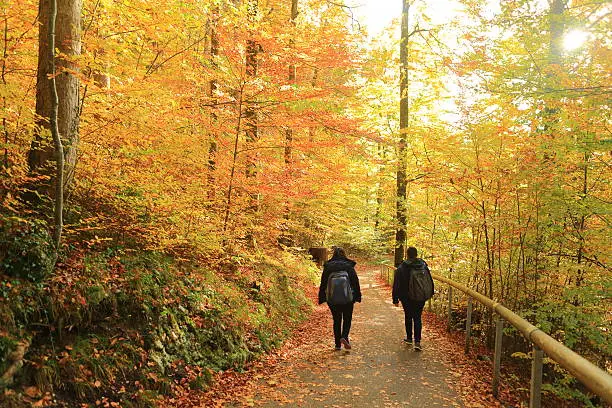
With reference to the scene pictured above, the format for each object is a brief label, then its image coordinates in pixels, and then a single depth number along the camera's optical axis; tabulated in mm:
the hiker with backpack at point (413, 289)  7207
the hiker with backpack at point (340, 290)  7035
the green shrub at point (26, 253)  4080
